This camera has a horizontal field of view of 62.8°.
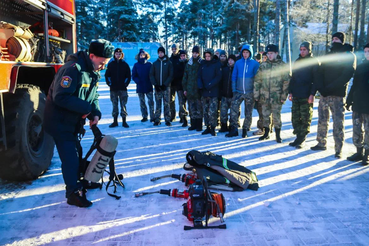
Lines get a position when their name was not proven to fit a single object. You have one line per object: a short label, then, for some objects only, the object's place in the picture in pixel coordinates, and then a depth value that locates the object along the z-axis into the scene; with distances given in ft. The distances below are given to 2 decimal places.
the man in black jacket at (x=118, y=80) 25.90
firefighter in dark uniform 10.35
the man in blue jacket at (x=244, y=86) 22.15
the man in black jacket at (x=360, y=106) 15.85
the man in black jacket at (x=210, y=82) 23.02
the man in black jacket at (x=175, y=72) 27.40
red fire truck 11.46
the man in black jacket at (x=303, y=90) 19.15
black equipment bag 13.00
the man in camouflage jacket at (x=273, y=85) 20.67
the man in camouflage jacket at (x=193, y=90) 24.37
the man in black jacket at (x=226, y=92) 23.47
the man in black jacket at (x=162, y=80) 26.37
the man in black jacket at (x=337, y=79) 17.19
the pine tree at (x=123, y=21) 133.39
